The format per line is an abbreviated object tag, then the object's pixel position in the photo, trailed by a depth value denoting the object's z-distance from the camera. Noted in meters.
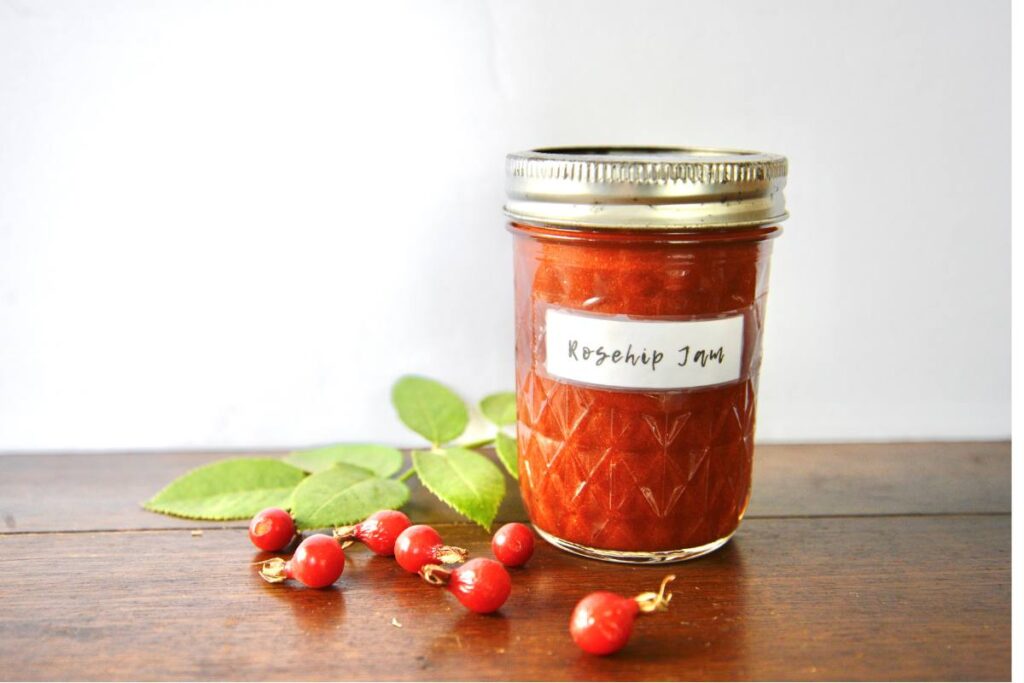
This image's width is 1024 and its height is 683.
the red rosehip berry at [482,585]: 0.29
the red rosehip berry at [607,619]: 0.27
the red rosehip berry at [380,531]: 0.32
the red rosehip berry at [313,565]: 0.31
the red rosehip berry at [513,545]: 0.31
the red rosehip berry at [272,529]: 0.32
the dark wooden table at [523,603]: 0.28
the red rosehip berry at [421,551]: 0.31
